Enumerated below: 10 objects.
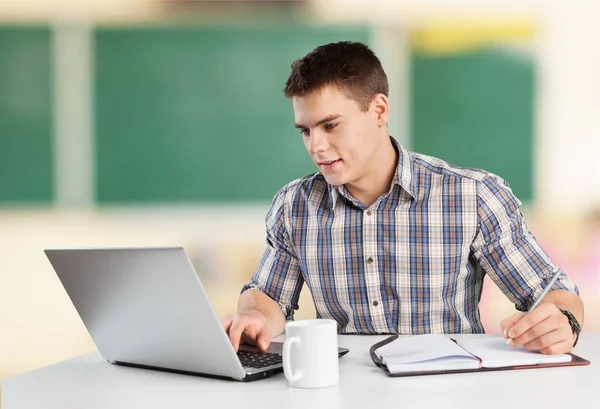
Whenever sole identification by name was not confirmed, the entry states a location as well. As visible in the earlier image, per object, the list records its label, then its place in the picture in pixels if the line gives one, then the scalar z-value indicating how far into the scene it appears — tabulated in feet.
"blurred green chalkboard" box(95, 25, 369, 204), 12.53
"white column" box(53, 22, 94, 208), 12.49
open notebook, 3.80
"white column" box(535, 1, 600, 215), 12.64
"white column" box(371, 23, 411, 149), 12.59
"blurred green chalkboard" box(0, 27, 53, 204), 12.48
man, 5.61
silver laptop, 3.50
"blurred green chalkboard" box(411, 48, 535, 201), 12.62
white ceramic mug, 3.57
